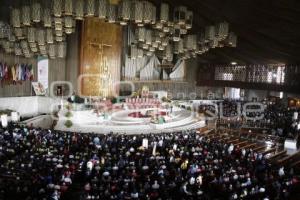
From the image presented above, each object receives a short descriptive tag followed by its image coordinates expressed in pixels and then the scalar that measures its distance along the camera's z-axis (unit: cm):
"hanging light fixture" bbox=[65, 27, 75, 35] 2014
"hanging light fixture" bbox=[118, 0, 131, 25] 1861
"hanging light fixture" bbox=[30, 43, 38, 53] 2178
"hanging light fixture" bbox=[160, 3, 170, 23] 1897
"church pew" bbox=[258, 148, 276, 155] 1680
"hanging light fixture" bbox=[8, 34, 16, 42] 2084
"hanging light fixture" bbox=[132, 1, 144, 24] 1862
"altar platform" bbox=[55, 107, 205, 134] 1905
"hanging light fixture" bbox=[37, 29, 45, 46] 2094
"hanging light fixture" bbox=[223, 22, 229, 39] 2059
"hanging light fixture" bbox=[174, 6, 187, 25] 1964
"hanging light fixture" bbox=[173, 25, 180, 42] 2180
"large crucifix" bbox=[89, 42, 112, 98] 2722
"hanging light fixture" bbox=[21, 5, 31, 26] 1866
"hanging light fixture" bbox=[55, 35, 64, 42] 2131
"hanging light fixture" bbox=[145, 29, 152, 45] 2260
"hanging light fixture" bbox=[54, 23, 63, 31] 1894
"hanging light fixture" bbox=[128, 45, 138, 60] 2828
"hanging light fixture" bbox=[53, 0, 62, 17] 1716
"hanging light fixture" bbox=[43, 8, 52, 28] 1858
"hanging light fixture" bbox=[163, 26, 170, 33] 2066
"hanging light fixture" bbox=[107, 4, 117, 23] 1934
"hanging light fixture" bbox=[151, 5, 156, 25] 1917
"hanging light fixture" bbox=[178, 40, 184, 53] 2577
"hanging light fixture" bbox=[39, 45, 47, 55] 2189
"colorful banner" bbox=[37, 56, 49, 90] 2488
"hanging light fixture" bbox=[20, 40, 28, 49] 2174
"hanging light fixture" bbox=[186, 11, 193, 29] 2021
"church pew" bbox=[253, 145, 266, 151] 1736
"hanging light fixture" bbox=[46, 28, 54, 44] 2108
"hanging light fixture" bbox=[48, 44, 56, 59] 2357
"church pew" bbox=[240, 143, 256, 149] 1754
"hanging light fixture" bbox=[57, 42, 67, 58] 2468
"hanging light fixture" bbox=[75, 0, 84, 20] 1802
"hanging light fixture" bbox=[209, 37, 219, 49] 2217
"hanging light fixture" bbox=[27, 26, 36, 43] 2055
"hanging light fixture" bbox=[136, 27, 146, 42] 2209
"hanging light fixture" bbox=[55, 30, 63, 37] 2028
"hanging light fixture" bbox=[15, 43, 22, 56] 2191
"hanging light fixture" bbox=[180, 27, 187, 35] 2139
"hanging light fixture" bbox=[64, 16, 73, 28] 1897
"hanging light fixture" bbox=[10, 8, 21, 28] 1902
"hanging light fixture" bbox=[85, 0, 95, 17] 1842
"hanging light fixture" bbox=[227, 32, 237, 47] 2258
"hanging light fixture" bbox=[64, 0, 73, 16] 1741
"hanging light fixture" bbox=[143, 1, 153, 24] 1902
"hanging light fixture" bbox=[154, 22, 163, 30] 2006
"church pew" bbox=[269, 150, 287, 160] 1608
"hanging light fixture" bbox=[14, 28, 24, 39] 2013
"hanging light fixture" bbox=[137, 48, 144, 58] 2854
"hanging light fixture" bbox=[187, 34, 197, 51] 2425
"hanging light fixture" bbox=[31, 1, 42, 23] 1847
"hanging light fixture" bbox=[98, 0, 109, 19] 1894
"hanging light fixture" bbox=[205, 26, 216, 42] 2134
